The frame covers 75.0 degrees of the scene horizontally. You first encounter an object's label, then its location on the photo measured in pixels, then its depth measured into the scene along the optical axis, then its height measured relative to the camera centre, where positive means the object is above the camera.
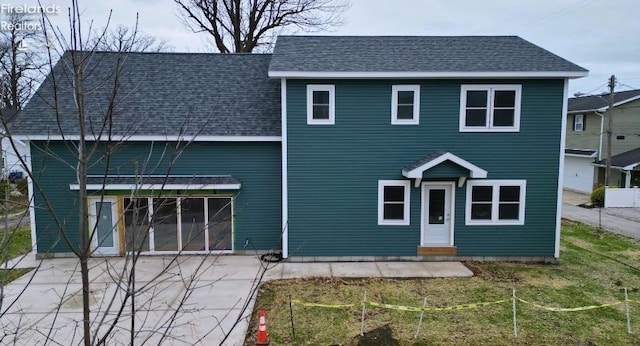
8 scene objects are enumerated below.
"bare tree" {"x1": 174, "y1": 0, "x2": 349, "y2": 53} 25.28 +7.24
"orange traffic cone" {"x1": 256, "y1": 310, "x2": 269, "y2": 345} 6.74 -3.16
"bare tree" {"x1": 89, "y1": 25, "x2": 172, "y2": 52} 25.52 +6.03
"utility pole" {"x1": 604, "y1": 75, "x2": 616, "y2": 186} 23.54 +1.00
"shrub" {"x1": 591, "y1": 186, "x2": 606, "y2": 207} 22.97 -3.14
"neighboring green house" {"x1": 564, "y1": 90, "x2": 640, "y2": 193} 25.93 -0.17
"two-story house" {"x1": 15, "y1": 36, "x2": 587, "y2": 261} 11.75 -0.69
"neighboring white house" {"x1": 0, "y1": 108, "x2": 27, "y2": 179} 27.31 -2.62
